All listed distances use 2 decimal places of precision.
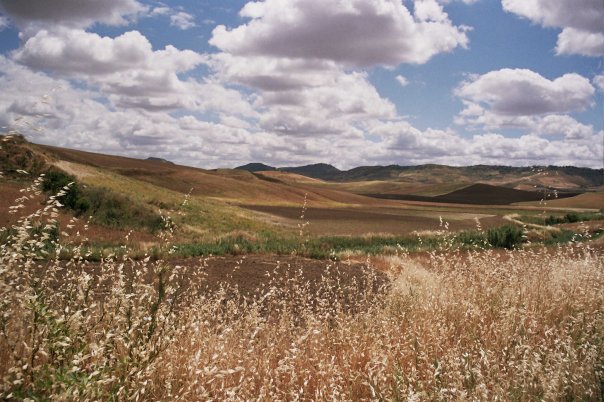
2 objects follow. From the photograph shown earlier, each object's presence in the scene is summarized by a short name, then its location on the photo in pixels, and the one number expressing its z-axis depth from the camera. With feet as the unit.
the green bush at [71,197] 106.83
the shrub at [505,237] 107.14
